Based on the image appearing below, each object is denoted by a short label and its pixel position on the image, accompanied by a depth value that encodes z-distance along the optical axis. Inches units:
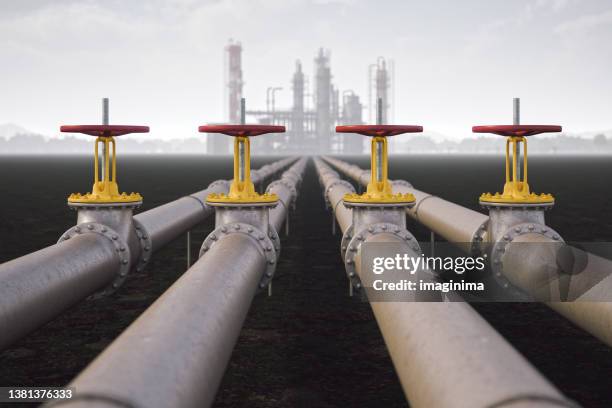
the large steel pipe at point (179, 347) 97.5
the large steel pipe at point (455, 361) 97.7
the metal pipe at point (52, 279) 174.4
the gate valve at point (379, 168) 244.5
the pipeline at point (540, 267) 186.9
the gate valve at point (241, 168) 237.3
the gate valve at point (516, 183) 255.4
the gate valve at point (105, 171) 270.8
